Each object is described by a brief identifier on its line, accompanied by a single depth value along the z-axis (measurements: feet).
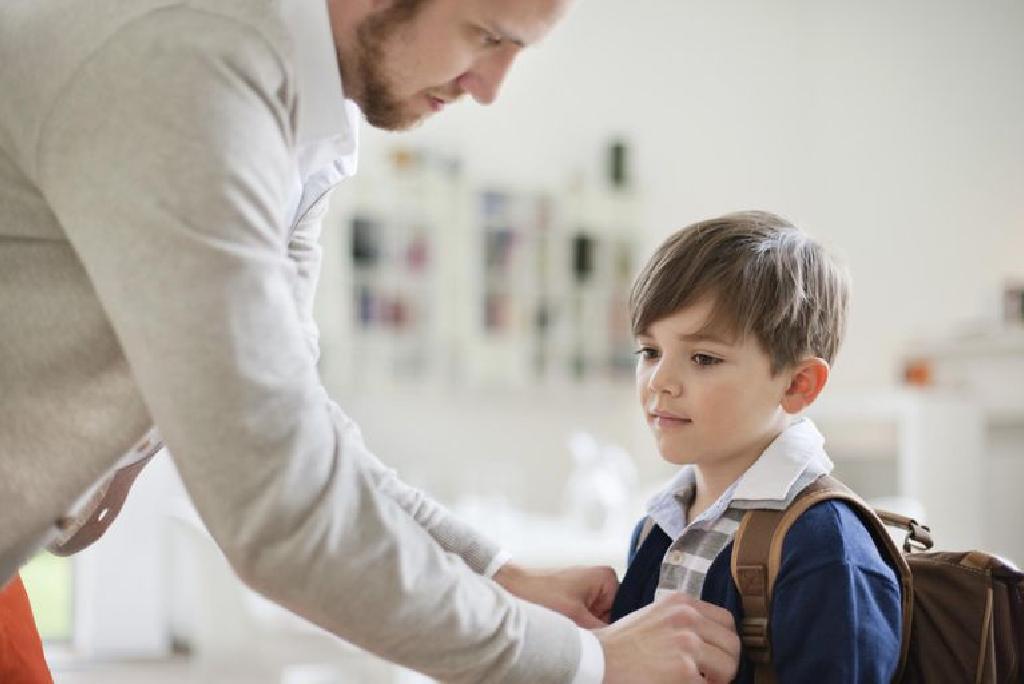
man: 3.06
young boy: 4.31
